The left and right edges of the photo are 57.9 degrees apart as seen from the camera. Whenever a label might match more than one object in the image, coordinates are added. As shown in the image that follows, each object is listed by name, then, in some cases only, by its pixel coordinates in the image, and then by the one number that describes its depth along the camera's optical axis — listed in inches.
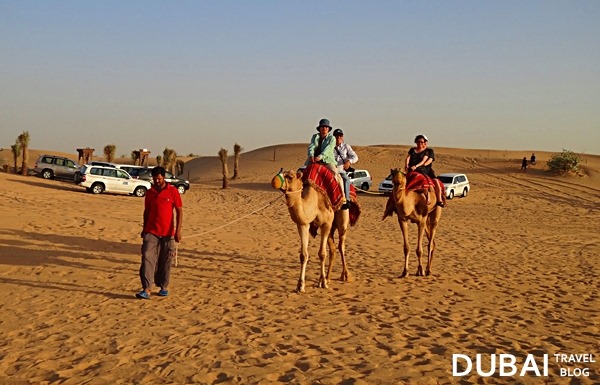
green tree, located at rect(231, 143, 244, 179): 2111.2
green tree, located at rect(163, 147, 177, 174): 2249.0
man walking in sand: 338.0
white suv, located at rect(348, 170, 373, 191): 1551.2
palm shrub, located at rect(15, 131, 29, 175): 1563.2
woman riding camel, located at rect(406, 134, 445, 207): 449.1
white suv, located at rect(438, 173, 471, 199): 1378.1
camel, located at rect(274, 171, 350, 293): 359.9
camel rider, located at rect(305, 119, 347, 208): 399.5
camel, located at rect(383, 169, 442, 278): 414.3
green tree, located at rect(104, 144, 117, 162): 2052.2
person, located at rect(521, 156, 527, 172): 2004.1
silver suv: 1536.7
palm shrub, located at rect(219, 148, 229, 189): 1684.3
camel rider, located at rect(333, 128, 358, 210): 428.5
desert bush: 1892.2
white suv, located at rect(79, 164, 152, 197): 1238.9
